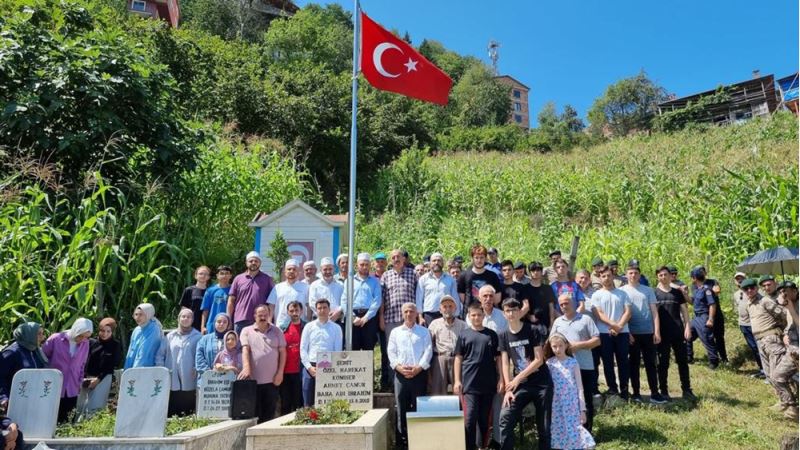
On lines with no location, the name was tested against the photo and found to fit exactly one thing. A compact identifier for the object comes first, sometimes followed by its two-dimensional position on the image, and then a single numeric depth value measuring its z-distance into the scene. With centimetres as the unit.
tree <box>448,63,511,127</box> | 4628
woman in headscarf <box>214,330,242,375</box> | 589
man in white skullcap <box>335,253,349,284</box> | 698
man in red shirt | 610
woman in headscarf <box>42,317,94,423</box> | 541
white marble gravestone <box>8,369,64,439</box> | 472
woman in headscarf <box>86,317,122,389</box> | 586
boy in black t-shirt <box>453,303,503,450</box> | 523
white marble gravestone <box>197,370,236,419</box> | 563
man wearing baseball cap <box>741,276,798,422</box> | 609
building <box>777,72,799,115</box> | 3334
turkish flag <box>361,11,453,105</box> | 641
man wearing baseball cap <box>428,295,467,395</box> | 574
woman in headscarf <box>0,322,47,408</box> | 498
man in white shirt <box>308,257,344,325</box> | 664
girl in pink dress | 499
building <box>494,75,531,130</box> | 8488
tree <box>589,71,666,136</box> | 4466
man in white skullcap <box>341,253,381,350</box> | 655
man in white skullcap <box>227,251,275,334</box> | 651
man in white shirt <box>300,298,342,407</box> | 591
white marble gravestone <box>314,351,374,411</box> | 564
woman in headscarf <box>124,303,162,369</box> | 586
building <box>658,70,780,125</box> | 3984
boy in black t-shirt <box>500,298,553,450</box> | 509
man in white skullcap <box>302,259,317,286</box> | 705
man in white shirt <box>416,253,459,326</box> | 664
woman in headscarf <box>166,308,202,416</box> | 599
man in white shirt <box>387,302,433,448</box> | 552
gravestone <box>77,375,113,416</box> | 575
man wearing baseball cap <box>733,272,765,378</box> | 785
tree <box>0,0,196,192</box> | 820
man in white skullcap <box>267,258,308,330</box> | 662
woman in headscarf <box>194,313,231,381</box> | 596
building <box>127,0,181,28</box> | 4174
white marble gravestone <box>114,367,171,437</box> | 469
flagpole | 590
